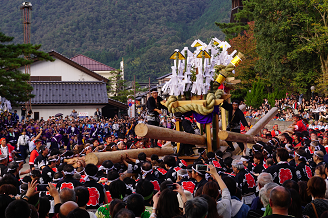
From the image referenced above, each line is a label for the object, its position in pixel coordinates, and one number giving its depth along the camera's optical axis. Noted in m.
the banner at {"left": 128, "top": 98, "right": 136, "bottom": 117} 40.16
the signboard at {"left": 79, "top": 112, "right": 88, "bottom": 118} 37.01
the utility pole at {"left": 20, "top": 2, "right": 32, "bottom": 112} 30.64
